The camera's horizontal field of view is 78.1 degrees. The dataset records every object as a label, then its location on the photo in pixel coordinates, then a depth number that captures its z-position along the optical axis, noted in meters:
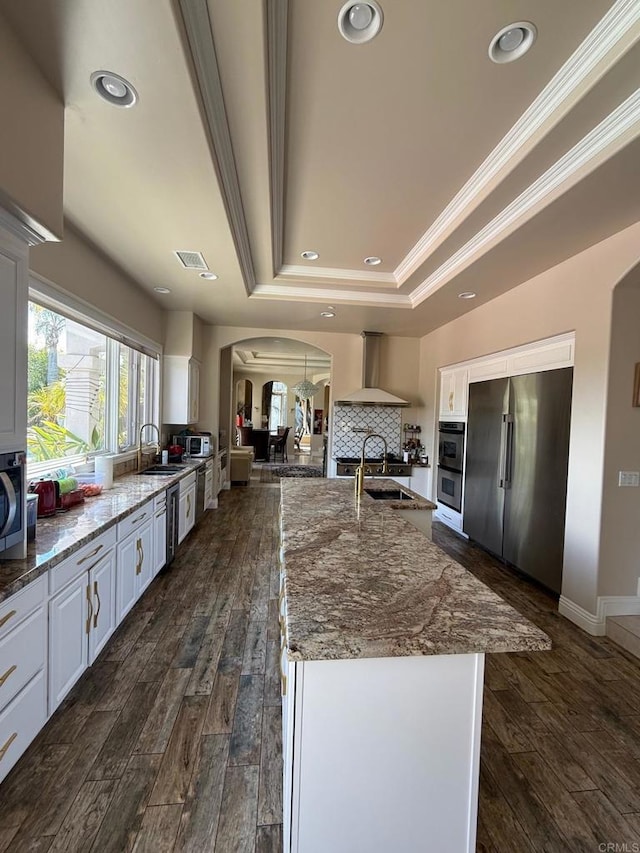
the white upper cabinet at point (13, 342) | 1.60
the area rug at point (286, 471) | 9.07
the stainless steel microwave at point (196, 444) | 5.44
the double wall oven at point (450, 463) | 5.04
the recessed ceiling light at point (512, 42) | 1.47
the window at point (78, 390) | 2.79
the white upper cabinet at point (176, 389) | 5.14
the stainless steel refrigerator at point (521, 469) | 3.25
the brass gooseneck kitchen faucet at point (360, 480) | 2.75
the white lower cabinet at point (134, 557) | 2.61
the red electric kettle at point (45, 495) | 2.34
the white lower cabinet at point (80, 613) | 1.83
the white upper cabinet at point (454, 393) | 4.98
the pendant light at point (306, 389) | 10.88
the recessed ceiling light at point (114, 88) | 1.55
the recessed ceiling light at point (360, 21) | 1.42
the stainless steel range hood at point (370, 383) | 5.77
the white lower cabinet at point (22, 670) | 1.49
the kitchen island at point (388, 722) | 1.08
